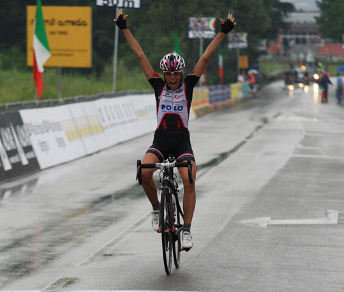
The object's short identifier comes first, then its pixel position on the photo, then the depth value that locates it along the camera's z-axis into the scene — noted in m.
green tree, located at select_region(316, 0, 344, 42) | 146.75
